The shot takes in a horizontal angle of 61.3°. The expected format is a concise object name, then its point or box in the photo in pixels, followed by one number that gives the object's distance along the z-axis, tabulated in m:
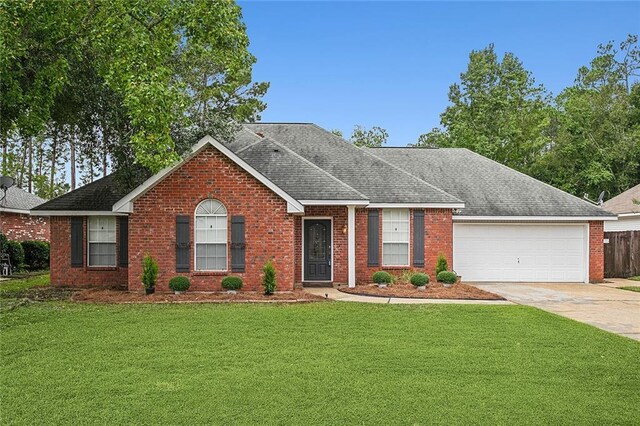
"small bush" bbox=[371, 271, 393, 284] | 16.34
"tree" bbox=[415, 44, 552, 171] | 36.28
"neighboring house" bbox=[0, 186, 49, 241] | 26.28
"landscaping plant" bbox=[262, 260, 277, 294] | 14.49
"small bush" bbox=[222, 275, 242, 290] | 14.58
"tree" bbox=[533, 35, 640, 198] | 33.81
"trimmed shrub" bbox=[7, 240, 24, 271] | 23.75
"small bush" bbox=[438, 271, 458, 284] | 16.45
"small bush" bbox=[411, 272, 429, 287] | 15.75
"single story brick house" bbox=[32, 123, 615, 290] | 14.91
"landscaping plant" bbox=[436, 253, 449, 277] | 17.30
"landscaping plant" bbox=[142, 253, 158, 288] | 14.59
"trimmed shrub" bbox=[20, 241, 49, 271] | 25.61
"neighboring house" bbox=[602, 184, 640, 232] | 24.98
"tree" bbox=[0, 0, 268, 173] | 11.79
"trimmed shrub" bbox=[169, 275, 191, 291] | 14.44
